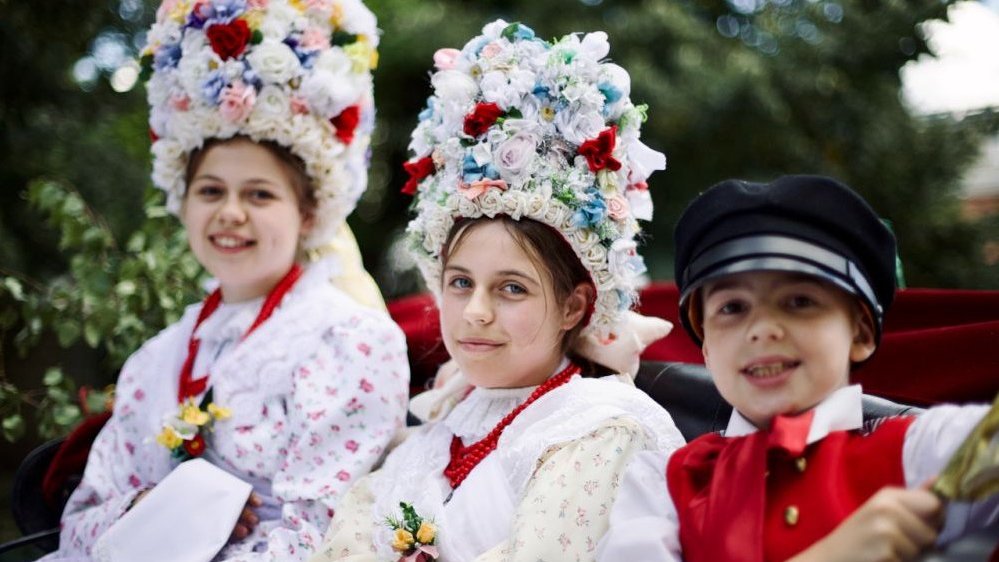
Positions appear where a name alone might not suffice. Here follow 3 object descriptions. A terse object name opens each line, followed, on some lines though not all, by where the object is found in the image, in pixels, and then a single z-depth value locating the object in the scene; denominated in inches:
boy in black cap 62.4
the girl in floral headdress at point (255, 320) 104.0
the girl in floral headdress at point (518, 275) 85.6
